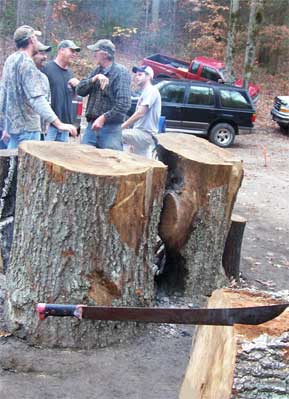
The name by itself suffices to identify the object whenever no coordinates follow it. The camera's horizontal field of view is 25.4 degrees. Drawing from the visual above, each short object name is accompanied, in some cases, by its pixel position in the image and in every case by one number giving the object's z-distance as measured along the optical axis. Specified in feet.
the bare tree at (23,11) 76.54
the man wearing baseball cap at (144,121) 27.58
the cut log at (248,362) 9.20
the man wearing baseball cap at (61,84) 23.00
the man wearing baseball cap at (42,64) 20.08
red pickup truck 67.15
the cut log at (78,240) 13.39
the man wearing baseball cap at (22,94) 19.39
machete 7.30
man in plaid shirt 22.53
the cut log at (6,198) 17.03
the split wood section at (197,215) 16.60
